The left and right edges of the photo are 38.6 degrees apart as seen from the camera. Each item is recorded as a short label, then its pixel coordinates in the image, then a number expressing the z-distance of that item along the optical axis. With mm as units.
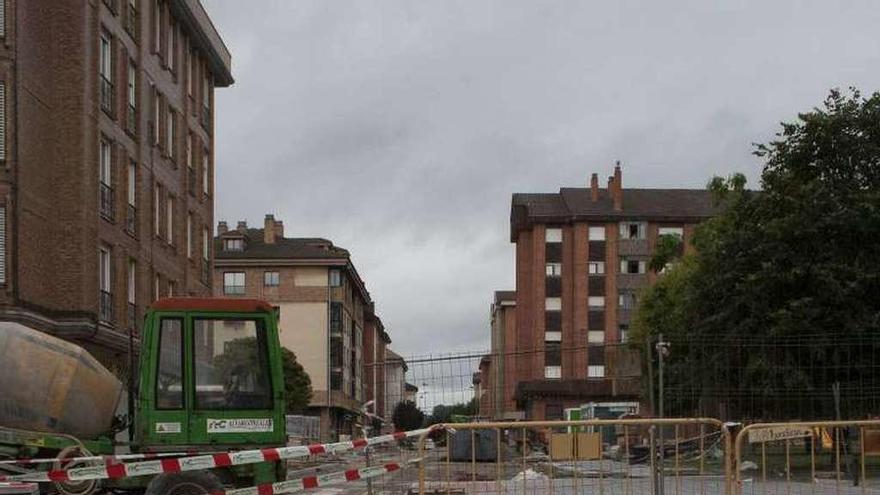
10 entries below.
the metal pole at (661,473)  12812
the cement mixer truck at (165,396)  13141
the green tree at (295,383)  67688
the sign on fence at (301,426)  42750
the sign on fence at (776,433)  12953
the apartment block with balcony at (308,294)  87125
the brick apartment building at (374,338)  129250
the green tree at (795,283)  28266
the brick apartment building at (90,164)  29891
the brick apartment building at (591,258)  90188
